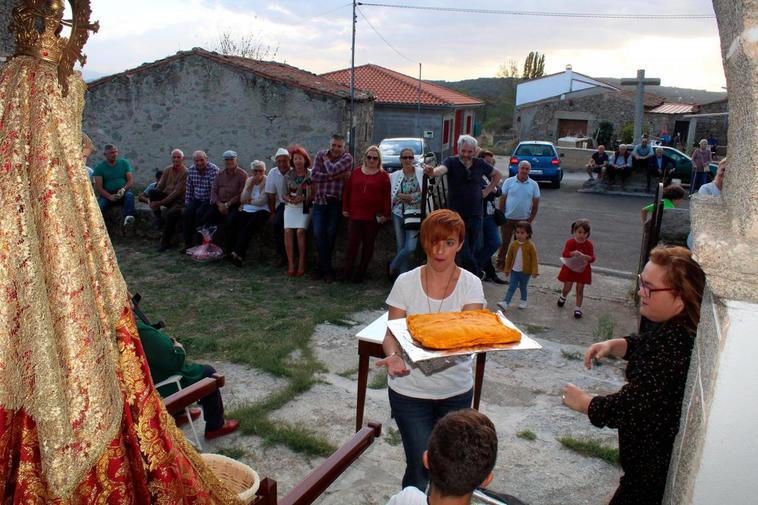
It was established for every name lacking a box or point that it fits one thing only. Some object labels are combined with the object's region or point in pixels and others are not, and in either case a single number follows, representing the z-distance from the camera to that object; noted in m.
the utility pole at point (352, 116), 15.05
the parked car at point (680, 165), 20.94
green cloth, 3.97
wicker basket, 2.62
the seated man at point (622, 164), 20.23
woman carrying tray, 3.04
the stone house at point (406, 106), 29.59
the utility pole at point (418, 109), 29.05
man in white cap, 9.03
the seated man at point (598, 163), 21.52
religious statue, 1.84
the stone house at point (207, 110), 14.95
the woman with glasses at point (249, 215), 9.29
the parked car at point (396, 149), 17.48
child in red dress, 7.21
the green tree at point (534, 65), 66.06
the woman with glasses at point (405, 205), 7.89
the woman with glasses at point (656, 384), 2.17
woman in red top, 8.20
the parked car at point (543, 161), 21.55
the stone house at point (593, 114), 34.41
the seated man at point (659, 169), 19.84
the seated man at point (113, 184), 10.29
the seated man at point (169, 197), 10.03
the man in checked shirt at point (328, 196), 8.49
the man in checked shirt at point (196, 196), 9.80
